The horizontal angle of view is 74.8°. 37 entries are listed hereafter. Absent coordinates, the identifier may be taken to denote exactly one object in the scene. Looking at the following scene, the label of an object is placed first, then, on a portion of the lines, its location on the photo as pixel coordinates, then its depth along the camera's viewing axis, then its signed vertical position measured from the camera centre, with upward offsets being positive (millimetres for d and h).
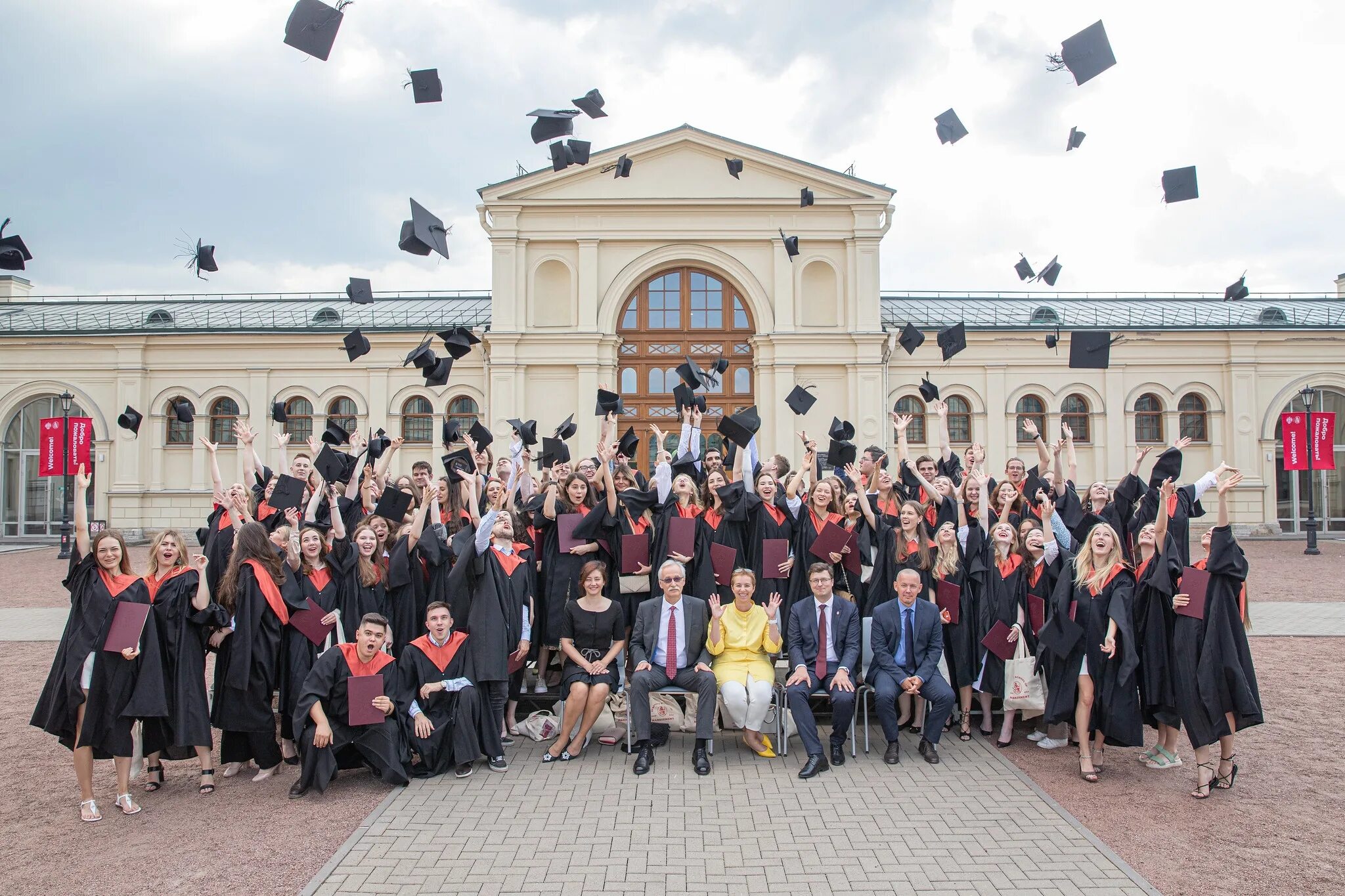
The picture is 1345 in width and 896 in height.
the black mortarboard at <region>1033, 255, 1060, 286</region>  14750 +3140
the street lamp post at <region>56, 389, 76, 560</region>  22609 -332
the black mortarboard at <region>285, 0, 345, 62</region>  8609 +4359
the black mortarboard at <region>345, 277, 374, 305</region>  13828 +2822
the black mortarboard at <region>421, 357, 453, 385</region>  10367 +1139
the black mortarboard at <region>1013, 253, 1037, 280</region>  15195 +3283
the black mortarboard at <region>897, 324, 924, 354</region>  14523 +2038
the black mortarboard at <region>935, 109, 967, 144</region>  12836 +4890
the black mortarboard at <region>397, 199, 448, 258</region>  9867 +2653
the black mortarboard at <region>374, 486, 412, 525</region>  7516 -313
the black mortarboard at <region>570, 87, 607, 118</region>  12273 +5056
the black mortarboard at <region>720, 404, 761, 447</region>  8453 +349
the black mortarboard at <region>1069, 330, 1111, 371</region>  10180 +1275
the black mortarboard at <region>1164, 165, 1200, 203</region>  10766 +3365
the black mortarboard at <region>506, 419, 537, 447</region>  9219 +371
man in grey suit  6746 -1445
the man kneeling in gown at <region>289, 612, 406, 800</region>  6098 -1776
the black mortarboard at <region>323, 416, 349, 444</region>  8917 +355
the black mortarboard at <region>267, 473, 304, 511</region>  7688 -205
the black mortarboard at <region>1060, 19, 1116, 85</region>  9539 +4444
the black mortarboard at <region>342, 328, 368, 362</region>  12719 +1818
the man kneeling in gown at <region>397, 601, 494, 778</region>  6398 -1732
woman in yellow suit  6801 -1560
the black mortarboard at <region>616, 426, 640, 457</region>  9565 +219
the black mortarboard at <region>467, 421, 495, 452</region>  8727 +317
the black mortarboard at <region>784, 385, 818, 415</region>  11930 +850
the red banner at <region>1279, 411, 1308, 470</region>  23953 +298
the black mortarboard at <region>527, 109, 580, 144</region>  11305 +4418
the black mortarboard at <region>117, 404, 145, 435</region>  12289 +746
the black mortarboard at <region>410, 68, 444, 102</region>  10961 +4803
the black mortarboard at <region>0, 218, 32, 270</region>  8859 +2264
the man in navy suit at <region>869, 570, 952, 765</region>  6793 -1528
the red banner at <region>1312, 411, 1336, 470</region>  24188 +445
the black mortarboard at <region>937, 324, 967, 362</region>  14516 +2004
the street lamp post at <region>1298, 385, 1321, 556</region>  21186 -1957
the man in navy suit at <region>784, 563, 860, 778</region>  6758 -1450
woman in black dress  6828 -1494
